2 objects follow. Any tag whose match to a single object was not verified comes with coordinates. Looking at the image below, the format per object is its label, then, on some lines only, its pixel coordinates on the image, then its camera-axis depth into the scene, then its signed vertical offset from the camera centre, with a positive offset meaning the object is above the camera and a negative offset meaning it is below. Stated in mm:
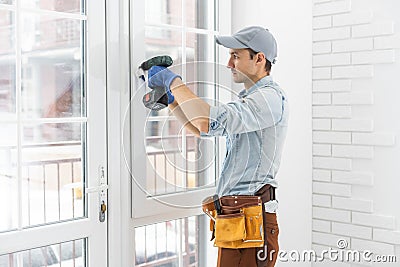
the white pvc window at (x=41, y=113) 2053 +31
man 2039 -11
